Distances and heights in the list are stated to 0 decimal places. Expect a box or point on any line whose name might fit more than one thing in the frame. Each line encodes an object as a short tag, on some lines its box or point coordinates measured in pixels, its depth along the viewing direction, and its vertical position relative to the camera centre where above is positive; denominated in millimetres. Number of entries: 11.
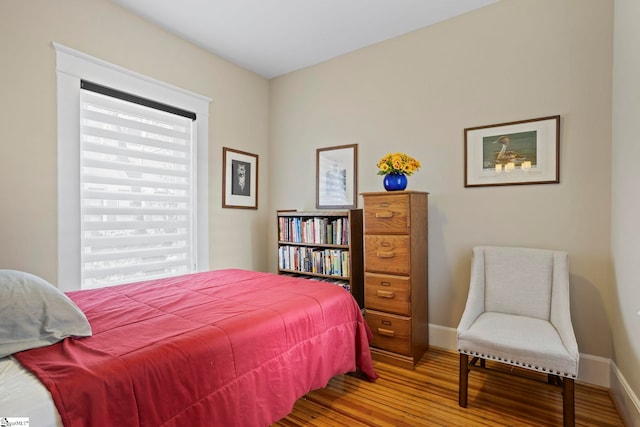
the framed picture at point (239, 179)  3430 +352
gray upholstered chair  1660 -693
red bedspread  1046 -573
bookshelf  2949 -353
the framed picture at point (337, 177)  3283 +363
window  2324 +283
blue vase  2562 +237
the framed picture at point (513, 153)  2330 +453
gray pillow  1125 -398
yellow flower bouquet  2537 +373
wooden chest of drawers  2439 -499
